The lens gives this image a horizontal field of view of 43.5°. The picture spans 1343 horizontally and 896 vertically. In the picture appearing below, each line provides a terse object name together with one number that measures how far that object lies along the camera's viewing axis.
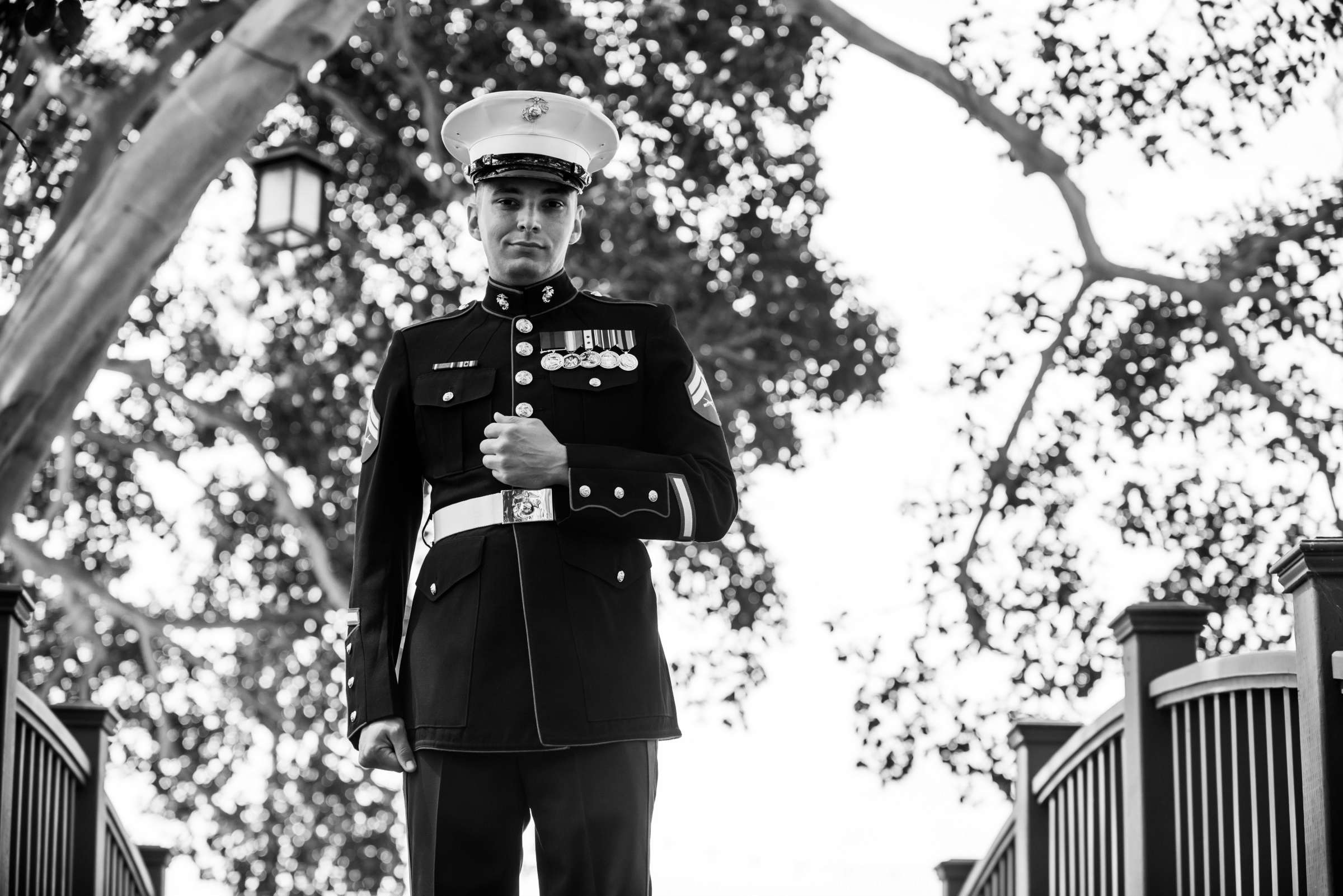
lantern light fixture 6.14
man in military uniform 2.08
